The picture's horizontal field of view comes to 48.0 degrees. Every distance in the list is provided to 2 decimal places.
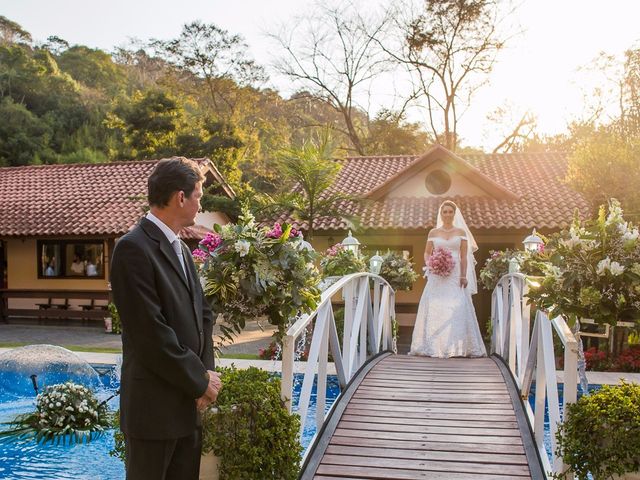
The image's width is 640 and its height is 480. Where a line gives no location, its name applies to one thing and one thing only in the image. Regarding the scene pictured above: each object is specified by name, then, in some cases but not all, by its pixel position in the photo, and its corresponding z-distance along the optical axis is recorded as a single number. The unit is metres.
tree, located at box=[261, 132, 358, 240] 15.32
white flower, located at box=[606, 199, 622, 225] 4.57
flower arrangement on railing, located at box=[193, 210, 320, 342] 4.83
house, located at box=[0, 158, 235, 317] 20.92
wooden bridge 4.98
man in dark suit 2.97
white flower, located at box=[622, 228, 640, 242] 4.49
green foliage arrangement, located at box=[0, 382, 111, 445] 8.27
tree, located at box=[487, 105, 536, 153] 34.88
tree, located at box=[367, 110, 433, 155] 34.25
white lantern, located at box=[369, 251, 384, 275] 11.78
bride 10.34
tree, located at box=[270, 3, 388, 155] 33.72
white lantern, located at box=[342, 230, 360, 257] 13.84
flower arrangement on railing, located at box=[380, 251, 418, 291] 15.09
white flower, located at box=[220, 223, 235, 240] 4.88
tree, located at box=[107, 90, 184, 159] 31.45
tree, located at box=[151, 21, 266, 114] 38.81
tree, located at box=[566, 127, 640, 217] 15.90
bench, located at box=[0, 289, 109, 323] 20.77
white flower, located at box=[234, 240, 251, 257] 4.73
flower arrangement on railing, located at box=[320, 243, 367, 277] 13.37
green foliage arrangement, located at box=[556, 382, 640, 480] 3.74
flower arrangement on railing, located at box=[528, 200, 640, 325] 4.44
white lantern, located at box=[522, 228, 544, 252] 11.35
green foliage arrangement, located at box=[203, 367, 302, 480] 4.09
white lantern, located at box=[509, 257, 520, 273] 9.47
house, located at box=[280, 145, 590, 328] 19.33
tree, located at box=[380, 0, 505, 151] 32.31
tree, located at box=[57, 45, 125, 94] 50.09
